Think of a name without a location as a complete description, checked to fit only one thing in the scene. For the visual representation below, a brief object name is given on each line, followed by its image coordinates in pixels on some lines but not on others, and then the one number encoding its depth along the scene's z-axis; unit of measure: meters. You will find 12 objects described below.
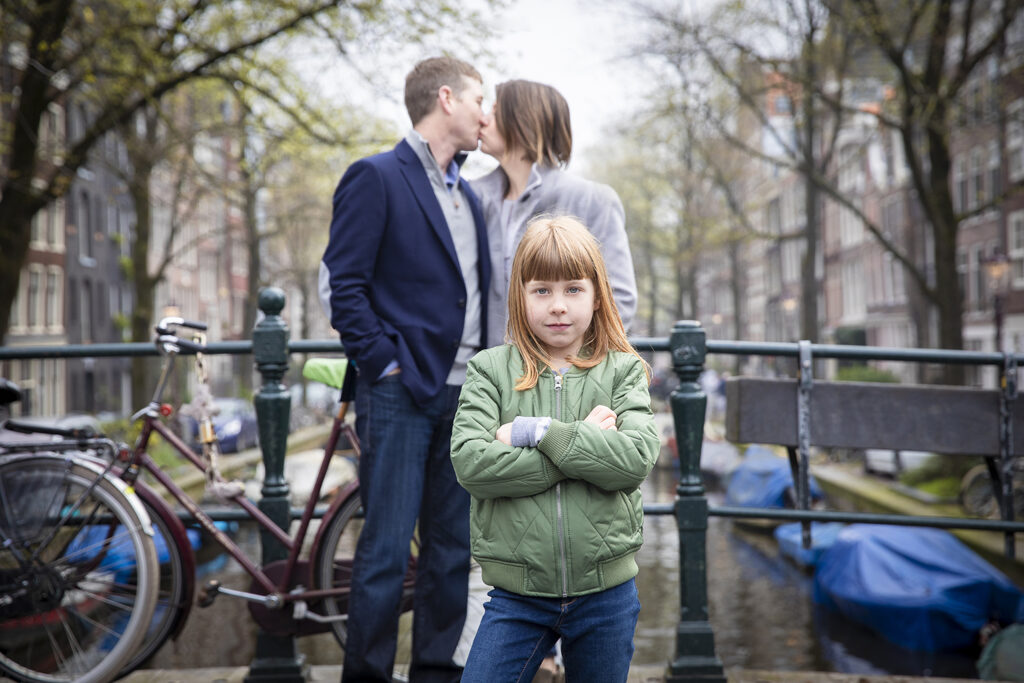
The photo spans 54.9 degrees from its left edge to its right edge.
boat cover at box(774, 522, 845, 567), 11.70
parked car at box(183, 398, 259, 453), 20.12
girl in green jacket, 1.89
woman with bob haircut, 2.78
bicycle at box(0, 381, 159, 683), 3.03
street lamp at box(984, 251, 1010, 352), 18.31
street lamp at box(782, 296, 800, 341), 46.10
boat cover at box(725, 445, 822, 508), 16.02
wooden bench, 3.54
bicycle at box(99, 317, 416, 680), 3.12
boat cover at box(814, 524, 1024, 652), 8.84
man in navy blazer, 2.66
